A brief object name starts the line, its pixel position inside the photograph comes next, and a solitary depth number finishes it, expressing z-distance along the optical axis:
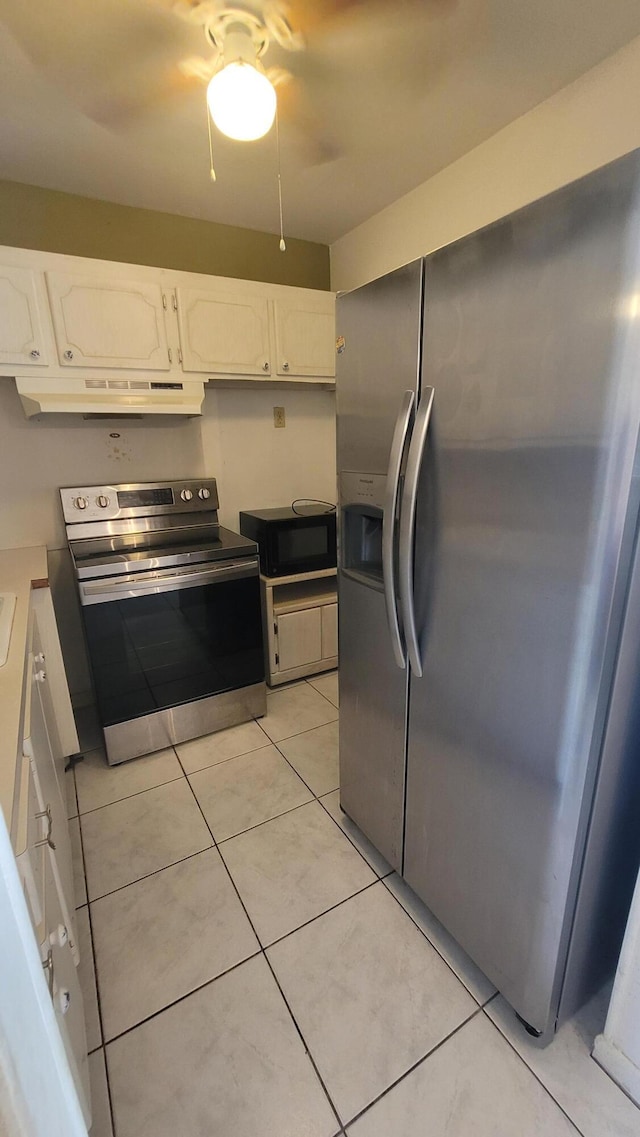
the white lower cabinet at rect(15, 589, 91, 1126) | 0.74
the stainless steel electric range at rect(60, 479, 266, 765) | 1.89
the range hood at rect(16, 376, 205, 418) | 1.87
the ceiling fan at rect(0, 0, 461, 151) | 1.19
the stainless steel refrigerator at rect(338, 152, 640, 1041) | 0.76
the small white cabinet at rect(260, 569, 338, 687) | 2.56
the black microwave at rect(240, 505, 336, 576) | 2.47
